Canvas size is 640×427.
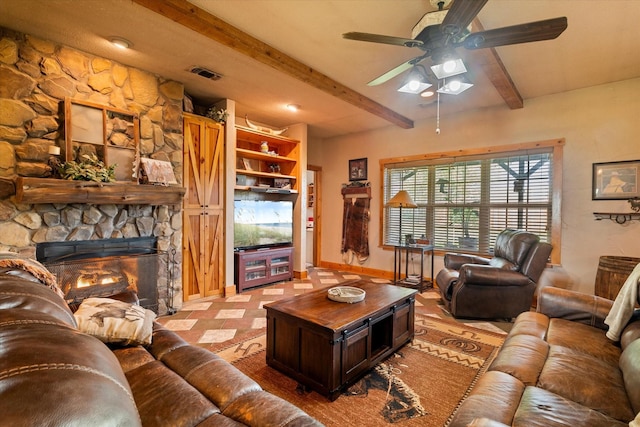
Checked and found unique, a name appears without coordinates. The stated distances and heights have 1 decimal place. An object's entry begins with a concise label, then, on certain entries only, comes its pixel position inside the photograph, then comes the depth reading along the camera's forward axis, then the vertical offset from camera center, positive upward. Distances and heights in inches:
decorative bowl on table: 91.1 -26.9
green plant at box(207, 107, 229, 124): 154.8 +48.1
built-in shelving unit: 180.4 +30.0
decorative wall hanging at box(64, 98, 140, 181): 108.3 +26.4
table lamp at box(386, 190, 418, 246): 172.2 +5.1
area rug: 69.8 -47.8
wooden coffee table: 74.8 -35.4
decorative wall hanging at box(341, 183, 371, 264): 219.6 -9.9
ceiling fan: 66.0 +43.2
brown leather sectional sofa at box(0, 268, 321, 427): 18.1 -13.4
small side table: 174.7 -37.8
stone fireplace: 98.0 +30.0
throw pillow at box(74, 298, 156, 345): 57.7 -23.7
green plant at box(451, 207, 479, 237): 176.4 -3.2
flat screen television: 171.5 -9.8
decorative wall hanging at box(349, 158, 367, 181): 220.8 +29.7
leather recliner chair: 123.3 -30.6
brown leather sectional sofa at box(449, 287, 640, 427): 45.7 -31.0
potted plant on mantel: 103.0 +12.1
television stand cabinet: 168.2 -35.4
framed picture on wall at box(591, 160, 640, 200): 131.4 +15.2
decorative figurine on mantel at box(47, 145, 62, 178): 103.9 +13.5
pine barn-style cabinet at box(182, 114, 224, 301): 147.2 -1.4
